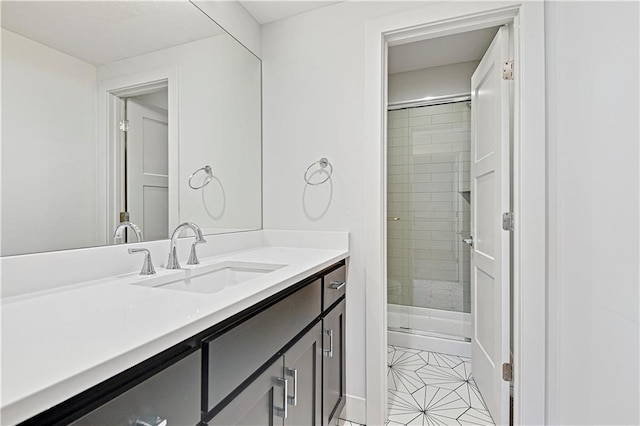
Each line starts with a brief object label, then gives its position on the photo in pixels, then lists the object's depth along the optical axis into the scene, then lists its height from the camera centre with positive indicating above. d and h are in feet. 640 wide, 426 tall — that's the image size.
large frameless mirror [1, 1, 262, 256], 3.11 +1.09
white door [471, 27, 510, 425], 5.29 -0.30
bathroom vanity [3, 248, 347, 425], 1.75 -1.06
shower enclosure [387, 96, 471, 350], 9.36 -0.18
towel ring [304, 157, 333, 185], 5.94 +0.84
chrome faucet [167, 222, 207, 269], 4.18 -0.38
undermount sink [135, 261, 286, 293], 3.99 -0.85
